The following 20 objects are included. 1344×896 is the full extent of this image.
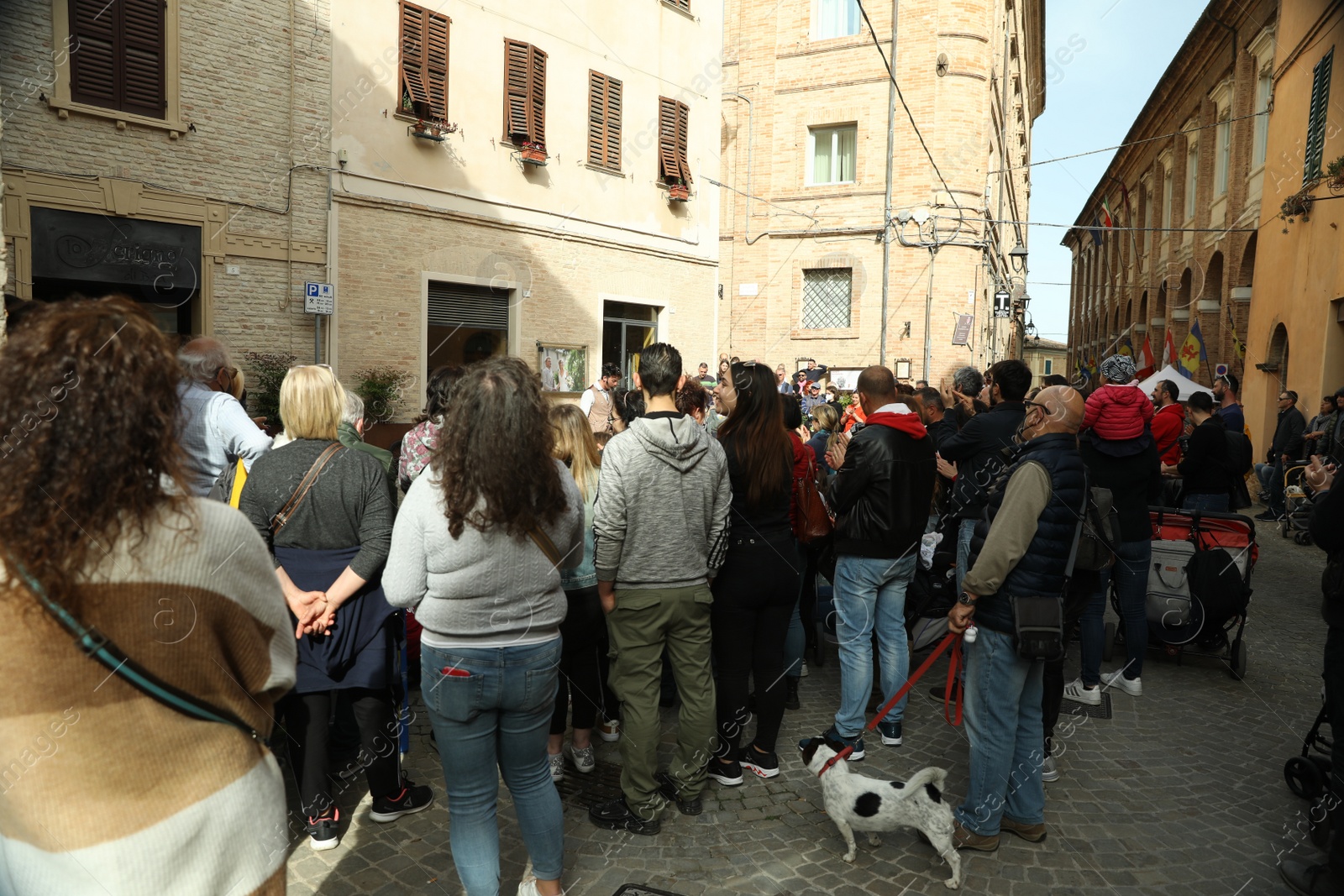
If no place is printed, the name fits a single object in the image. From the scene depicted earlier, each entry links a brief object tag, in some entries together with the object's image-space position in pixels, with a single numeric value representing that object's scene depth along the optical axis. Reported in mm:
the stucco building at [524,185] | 12758
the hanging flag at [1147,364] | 14812
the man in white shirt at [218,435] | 4234
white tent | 11430
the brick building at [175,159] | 9672
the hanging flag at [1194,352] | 16703
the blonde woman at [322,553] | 3633
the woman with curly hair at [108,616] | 1486
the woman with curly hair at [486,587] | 2803
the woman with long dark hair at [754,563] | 4230
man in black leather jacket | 4516
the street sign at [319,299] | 11883
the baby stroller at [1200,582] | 6230
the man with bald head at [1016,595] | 3654
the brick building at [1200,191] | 19828
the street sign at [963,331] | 22328
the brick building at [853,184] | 22312
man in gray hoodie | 3812
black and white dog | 3605
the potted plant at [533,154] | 14531
